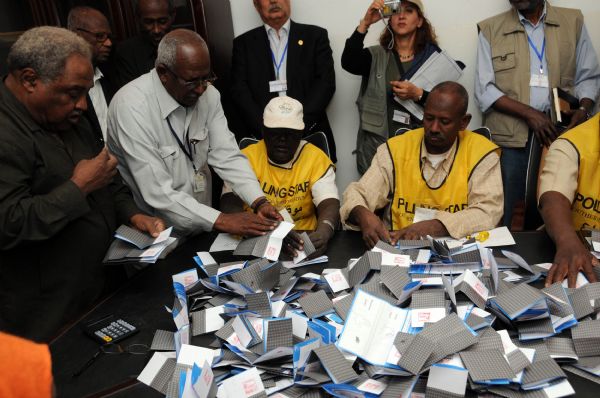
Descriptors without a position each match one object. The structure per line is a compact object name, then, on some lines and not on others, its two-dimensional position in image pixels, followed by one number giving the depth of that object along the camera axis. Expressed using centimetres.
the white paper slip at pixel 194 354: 146
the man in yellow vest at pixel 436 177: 244
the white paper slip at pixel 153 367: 141
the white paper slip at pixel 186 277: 184
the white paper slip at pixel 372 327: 142
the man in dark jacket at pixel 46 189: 172
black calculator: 159
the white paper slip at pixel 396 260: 186
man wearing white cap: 273
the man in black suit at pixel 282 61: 361
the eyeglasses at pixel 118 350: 152
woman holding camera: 331
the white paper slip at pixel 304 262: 203
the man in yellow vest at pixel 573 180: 214
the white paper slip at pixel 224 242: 222
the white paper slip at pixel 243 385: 132
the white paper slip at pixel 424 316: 152
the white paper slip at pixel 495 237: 213
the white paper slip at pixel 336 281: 179
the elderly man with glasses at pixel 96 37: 313
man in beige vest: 329
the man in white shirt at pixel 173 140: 221
